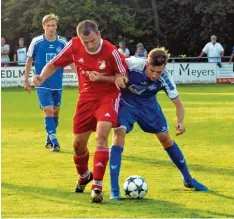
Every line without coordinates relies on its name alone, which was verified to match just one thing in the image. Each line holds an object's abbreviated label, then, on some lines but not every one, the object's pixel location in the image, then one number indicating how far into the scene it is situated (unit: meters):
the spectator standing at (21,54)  33.69
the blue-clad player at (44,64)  13.24
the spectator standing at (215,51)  34.00
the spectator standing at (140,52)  33.79
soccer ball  8.45
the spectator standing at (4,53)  34.13
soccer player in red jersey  8.33
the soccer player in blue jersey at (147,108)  8.47
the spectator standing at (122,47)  34.41
